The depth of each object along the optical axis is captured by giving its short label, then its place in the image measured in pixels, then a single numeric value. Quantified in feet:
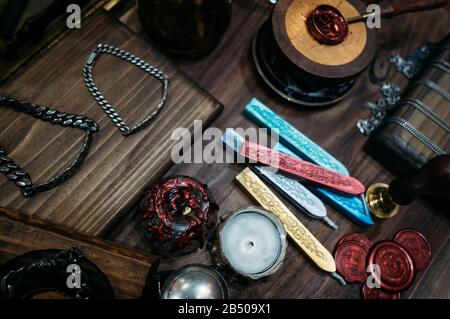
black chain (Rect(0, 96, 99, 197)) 0.79
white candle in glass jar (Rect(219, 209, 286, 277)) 0.80
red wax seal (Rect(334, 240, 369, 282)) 0.91
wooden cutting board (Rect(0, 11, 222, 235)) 0.80
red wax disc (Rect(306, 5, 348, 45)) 0.92
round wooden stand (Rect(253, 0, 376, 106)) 0.90
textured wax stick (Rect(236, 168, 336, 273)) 0.89
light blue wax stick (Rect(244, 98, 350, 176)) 0.96
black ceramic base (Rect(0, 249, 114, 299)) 0.63
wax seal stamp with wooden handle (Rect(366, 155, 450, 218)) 0.80
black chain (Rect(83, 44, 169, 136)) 0.87
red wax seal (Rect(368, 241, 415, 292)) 0.92
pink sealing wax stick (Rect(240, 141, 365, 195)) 0.91
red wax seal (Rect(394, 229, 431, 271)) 0.96
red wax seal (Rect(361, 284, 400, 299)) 0.91
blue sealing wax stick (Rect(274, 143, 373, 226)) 0.94
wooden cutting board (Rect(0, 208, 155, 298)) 0.70
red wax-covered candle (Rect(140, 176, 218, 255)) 0.78
